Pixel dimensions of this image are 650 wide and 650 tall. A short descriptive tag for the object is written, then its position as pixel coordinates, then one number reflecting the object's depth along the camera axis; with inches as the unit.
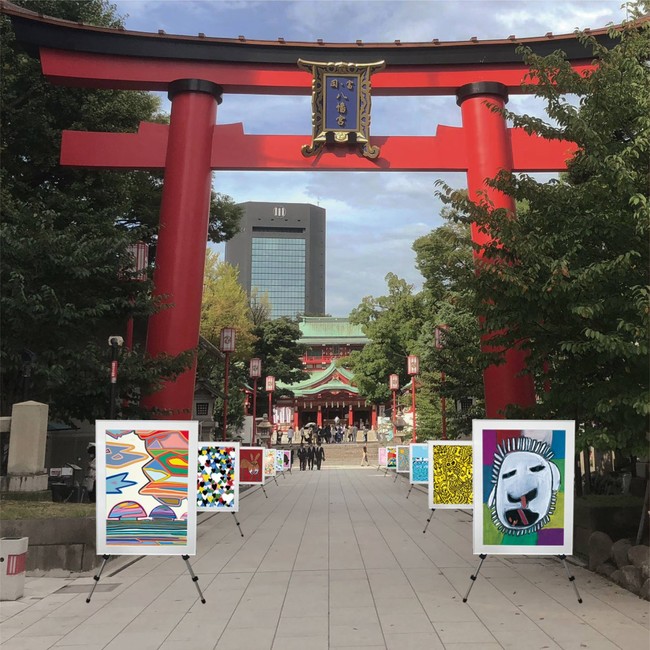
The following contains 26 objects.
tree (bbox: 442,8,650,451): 283.4
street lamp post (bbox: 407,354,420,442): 1074.1
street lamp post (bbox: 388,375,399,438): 1487.5
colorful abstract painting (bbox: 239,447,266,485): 666.2
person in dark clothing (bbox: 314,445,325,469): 1376.7
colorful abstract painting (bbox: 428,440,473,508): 439.8
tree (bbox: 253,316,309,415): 1649.9
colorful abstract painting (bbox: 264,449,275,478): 872.8
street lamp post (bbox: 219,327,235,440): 948.6
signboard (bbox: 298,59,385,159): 618.5
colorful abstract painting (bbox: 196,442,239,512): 442.3
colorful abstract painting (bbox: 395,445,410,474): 899.4
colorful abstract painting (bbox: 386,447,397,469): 1105.7
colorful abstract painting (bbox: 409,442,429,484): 683.6
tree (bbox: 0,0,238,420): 458.0
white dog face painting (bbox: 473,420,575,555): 270.5
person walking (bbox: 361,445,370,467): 1498.5
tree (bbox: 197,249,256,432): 1419.8
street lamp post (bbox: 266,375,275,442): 1457.9
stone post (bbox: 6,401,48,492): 377.1
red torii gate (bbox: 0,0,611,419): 608.1
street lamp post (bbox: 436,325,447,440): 735.4
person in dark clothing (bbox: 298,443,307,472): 1374.5
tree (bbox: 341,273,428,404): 1601.9
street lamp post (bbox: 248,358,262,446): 1253.7
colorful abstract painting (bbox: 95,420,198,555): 270.8
